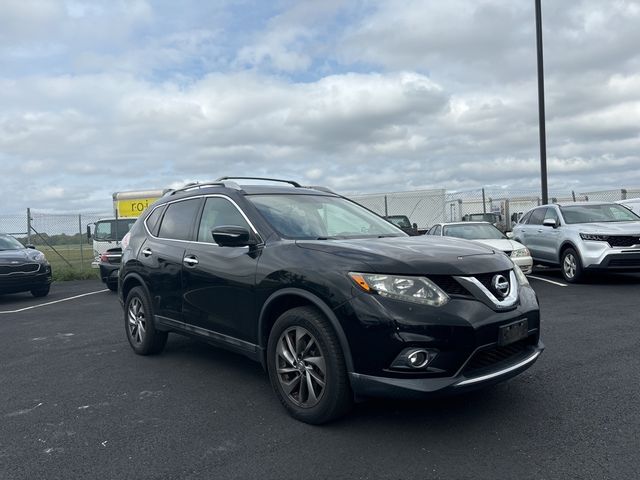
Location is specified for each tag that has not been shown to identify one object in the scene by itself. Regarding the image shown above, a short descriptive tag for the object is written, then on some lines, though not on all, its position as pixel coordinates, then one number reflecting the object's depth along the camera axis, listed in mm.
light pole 15938
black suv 3236
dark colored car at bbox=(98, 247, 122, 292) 11305
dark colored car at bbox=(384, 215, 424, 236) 19359
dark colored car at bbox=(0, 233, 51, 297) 11070
